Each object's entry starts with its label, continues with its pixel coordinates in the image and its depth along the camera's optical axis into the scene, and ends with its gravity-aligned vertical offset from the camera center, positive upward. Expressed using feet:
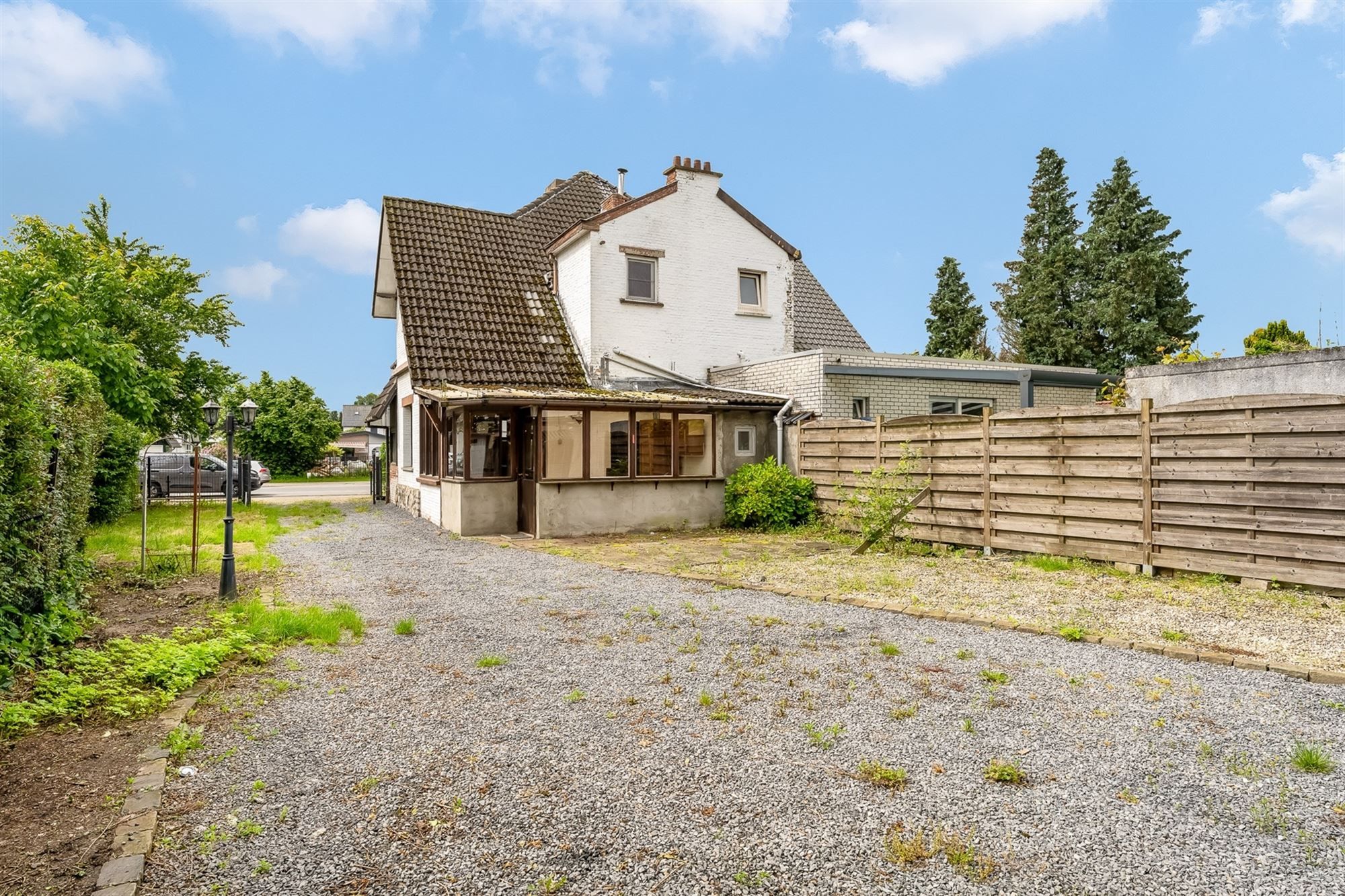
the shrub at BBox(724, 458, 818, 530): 50.78 -3.12
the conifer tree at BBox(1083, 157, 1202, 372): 99.55 +21.88
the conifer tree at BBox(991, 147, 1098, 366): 107.76 +24.43
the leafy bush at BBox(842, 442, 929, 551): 40.42 -2.50
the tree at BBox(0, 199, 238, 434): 52.26 +11.20
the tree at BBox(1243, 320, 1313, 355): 60.34 +9.40
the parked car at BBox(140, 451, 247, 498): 80.18 -2.22
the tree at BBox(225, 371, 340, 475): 144.25 +4.83
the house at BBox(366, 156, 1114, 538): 49.60 +7.80
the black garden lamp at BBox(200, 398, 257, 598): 28.63 -1.24
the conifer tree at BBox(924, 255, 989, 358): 125.80 +21.94
